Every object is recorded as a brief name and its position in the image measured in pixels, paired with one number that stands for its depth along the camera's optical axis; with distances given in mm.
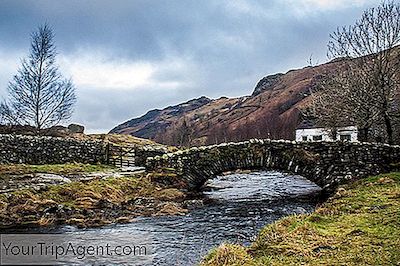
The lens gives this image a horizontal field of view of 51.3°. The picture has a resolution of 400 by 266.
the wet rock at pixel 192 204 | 15339
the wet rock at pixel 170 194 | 16738
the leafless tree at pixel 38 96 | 31438
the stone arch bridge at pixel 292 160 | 17344
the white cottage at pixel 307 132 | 52031
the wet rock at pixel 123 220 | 12477
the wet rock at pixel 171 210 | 13969
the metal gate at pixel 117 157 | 26136
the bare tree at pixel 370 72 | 21656
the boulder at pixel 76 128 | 61856
